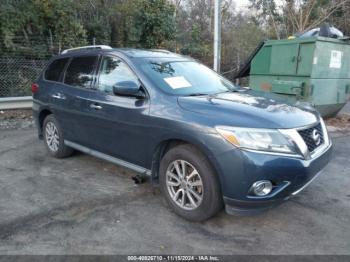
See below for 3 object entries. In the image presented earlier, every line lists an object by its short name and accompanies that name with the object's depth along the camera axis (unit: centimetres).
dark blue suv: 283
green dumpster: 701
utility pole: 855
